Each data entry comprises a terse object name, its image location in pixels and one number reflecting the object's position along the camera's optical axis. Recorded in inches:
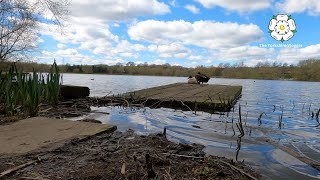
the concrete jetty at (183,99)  263.1
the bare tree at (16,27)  505.1
